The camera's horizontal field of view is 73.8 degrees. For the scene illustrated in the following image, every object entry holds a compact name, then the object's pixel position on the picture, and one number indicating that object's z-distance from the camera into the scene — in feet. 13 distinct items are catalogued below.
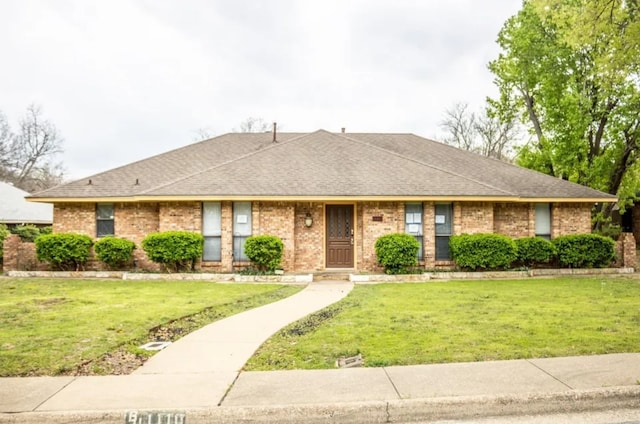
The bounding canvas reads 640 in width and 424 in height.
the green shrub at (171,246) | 44.91
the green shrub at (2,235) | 54.13
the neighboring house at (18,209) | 75.46
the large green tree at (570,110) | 64.44
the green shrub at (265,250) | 44.52
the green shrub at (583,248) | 47.67
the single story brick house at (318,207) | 46.70
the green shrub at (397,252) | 44.34
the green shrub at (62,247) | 46.34
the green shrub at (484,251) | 45.60
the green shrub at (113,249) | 46.26
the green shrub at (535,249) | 47.50
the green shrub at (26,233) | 64.85
